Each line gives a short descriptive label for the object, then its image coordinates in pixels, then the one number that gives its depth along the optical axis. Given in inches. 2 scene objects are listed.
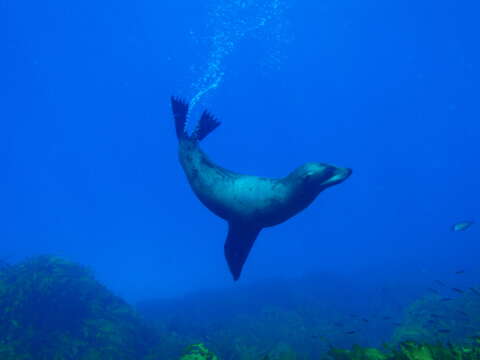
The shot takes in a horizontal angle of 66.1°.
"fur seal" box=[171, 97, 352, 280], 146.6
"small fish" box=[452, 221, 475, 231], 372.1
